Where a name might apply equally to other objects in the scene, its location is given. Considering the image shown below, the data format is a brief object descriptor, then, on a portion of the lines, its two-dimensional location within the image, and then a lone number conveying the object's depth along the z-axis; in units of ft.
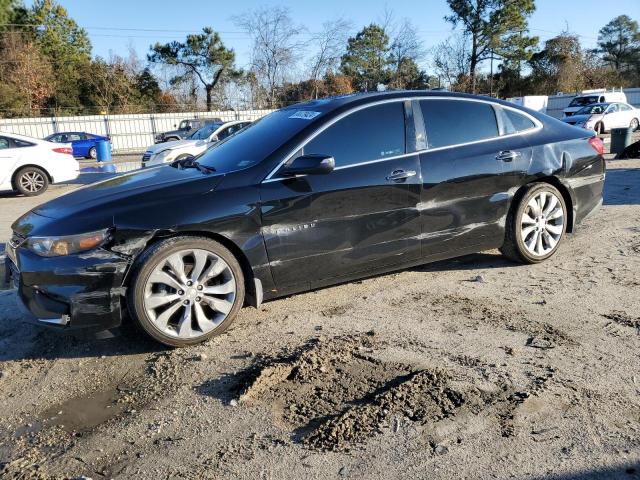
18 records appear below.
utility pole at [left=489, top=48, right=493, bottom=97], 143.68
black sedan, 11.76
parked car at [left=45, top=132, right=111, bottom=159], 90.53
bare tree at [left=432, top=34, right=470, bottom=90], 140.87
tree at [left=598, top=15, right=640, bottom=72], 197.09
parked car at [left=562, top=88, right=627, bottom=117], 89.81
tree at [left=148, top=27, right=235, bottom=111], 153.69
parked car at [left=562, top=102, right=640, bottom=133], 74.64
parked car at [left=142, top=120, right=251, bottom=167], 47.03
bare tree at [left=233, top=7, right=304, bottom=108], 118.32
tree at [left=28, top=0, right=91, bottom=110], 136.05
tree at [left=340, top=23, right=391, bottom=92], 146.72
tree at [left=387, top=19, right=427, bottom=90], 136.26
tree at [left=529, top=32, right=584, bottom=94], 155.84
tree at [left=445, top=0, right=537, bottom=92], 149.05
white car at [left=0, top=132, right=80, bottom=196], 39.52
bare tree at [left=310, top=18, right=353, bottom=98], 118.21
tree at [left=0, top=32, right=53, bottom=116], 123.44
